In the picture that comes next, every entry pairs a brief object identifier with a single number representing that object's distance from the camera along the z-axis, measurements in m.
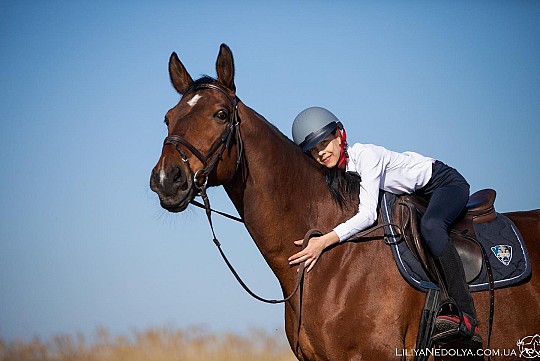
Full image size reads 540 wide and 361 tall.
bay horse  8.94
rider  9.42
